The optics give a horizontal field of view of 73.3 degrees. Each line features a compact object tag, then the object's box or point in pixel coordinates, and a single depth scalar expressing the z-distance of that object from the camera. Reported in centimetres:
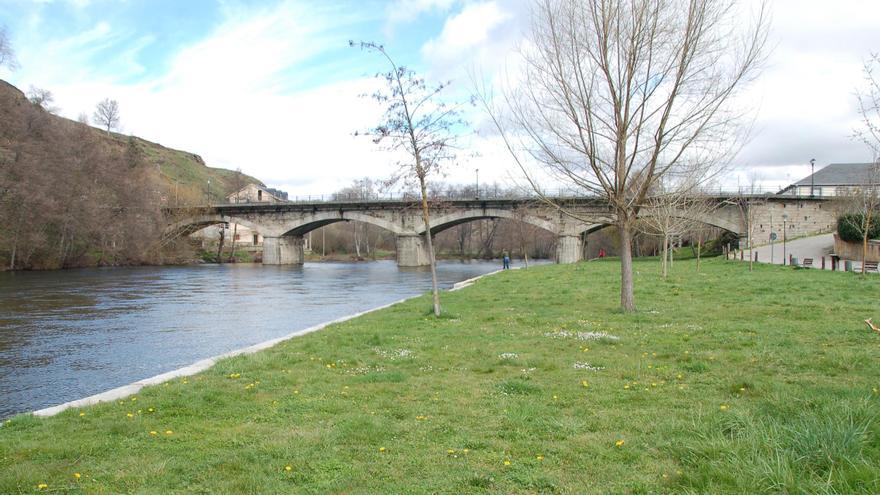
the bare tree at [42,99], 4966
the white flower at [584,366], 873
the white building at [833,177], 7919
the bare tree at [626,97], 1396
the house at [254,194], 11586
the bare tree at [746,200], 5304
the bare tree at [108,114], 9221
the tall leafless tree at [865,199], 2353
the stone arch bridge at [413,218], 5947
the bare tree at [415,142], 1617
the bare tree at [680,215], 2930
